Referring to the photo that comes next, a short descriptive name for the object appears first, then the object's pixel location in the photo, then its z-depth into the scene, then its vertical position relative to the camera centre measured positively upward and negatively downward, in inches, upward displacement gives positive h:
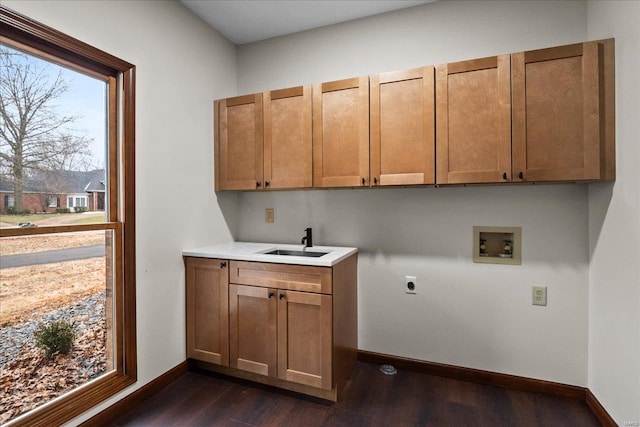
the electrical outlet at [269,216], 105.4 -2.1
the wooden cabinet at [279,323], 73.6 -29.5
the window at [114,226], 64.0 -3.2
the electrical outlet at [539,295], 77.5 -22.2
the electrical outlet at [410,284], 89.0 -22.0
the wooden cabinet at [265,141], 86.5 +20.7
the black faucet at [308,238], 93.7 -8.8
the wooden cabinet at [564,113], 63.2 +20.3
